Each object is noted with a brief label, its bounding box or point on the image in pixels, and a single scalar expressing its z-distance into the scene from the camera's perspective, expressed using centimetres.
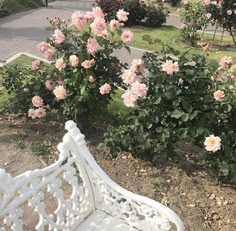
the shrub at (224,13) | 714
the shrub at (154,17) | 951
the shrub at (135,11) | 933
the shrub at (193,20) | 765
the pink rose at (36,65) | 338
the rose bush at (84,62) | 290
